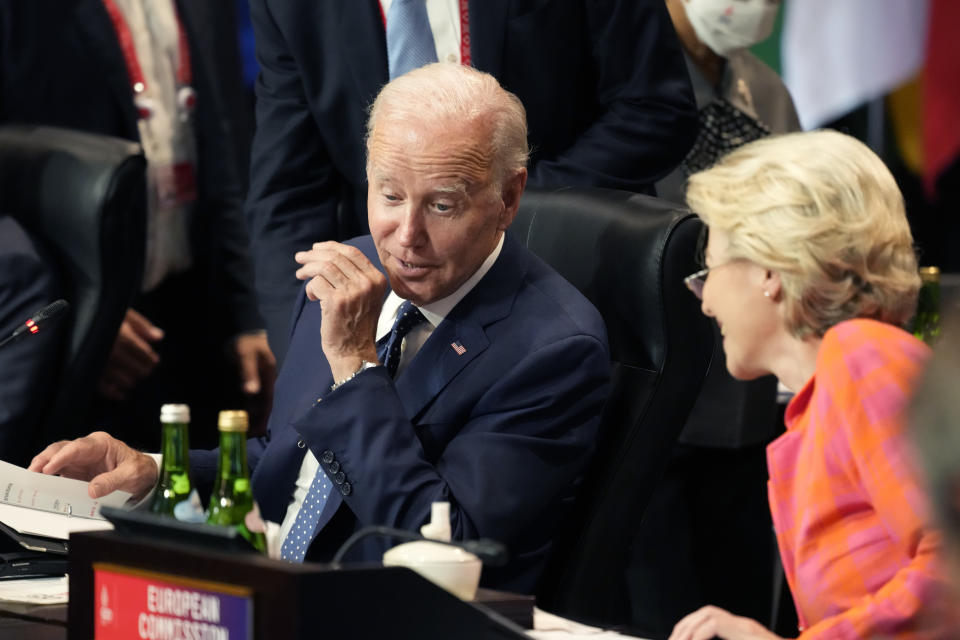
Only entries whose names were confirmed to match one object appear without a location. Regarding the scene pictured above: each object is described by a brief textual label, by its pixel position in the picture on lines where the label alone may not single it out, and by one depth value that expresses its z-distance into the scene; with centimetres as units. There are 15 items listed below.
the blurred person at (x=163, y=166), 808
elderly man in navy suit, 728
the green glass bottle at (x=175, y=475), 715
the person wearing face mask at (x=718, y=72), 804
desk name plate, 680
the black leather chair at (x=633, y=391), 735
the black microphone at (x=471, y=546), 685
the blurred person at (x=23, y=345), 773
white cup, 692
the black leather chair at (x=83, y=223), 779
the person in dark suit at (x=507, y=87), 775
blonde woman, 695
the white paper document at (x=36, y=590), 711
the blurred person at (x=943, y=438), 380
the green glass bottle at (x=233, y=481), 710
